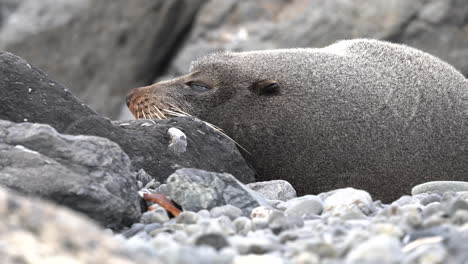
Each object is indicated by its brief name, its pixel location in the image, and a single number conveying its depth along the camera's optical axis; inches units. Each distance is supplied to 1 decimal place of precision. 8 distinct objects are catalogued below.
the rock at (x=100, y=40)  999.6
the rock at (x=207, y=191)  363.3
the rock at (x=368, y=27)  1003.3
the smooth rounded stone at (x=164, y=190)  373.1
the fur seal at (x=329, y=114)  492.4
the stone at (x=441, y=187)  433.2
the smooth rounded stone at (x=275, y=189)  434.5
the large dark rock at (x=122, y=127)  425.0
